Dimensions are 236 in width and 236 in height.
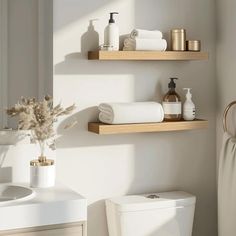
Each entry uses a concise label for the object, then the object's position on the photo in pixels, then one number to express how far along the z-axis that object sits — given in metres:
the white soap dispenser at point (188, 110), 2.58
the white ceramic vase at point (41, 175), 2.18
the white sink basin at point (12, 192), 2.14
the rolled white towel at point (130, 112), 2.37
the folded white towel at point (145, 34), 2.43
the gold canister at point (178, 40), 2.55
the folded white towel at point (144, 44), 2.43
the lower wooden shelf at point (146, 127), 2.37
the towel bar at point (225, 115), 2.51
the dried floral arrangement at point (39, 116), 2.12
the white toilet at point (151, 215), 2.42
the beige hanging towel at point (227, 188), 2.47
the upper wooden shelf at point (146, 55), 2.36
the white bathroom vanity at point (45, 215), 1.89
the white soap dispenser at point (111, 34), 2.40
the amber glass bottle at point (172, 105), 2.56
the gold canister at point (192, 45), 2.57
